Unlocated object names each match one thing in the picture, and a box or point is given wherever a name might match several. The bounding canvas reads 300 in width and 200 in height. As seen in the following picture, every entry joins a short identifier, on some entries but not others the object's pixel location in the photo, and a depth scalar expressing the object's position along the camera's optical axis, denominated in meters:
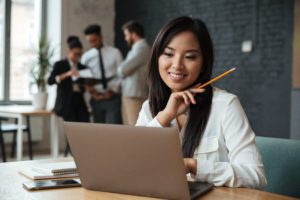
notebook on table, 1.21
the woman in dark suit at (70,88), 4.31
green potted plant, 4.84
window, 5.98
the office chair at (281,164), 1.32
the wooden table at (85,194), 0.99
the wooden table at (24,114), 4.43
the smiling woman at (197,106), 1.25
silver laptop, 0.93
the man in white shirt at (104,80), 4.59
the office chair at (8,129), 4.53
